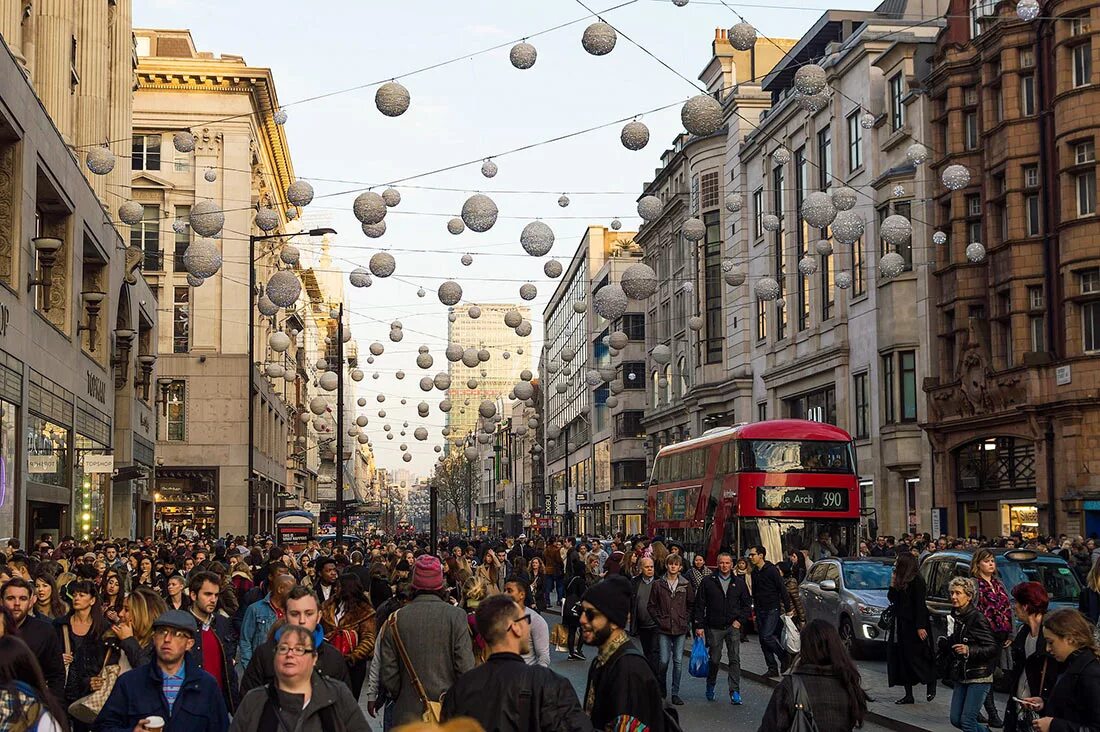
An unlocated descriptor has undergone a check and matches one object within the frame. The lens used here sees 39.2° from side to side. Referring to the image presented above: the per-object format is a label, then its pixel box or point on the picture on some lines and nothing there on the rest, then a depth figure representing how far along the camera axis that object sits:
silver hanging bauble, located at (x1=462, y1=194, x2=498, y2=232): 24.02
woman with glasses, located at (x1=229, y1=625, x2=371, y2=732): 6.57
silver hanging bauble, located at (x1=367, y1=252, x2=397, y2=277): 28.67
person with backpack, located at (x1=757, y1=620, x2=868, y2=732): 7.84
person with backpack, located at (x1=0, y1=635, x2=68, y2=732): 6.16
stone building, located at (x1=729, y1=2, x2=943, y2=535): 50.91
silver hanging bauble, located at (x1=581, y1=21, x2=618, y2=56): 21.59
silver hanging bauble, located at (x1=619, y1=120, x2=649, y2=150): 24.00
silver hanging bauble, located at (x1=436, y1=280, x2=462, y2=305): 30.17
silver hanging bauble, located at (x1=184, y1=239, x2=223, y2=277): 27.64
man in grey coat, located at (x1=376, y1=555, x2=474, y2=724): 9.69
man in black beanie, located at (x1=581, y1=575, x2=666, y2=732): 7.47
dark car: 19.99
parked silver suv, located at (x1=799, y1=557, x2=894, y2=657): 22.91
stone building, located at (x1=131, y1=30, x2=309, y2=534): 71.00
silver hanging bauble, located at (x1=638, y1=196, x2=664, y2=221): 28.75
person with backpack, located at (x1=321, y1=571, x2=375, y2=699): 11.88
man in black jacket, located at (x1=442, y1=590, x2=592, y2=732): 6.90
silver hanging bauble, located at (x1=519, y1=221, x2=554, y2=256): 26.53
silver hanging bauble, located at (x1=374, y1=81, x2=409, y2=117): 22.30
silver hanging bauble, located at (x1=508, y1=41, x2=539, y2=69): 22.33
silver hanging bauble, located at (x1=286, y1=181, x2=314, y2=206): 27.05
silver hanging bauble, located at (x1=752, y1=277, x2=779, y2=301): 32.88
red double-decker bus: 32.44
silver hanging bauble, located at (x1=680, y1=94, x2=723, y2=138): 22.27
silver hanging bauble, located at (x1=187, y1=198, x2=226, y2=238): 27.70
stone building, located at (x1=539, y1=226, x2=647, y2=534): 96.12
